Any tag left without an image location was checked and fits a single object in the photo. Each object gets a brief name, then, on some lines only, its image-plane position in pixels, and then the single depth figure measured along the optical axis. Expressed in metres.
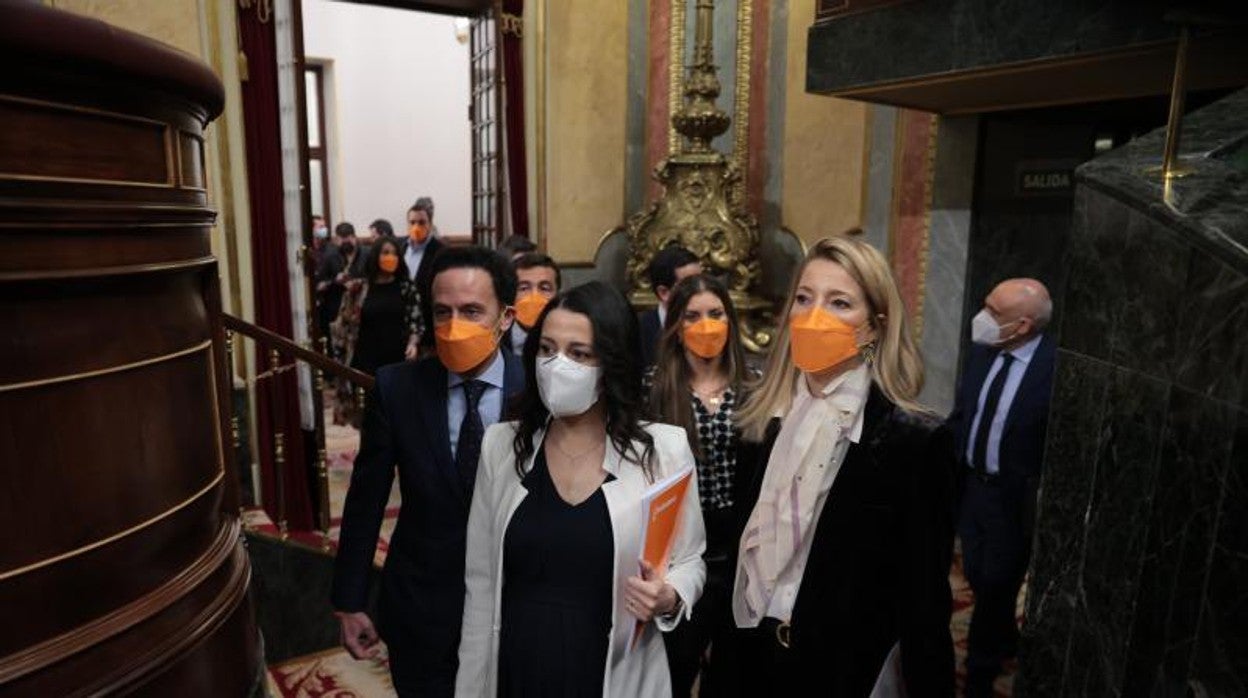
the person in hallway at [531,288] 3.72
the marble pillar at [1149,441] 1.27
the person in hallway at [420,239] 6.19
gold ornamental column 5.46
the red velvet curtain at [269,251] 4.81
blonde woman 1.71
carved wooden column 1.44
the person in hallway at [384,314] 5.22
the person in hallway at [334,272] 7.48
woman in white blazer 1.63
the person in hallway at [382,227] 6.95
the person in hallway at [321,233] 8.35
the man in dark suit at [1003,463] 2.90
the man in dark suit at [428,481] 1.92
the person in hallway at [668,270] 3.94
